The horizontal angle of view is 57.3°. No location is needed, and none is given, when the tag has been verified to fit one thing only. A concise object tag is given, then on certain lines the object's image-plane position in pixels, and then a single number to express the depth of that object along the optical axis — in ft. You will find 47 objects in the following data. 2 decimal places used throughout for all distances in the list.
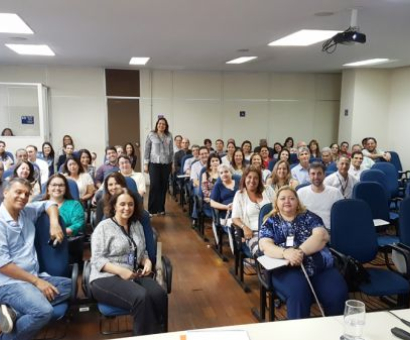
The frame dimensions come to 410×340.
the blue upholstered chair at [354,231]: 9.72
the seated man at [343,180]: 14.58
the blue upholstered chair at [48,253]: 8.65
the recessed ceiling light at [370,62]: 24.53
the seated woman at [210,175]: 16.71
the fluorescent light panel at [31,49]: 20.02
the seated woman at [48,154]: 22.87
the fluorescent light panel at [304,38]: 15.97
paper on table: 5.01
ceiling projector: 13.09
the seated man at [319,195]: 12.12
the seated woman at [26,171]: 14.07
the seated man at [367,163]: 21.27
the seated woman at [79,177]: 15.20
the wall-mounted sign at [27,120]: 28.53
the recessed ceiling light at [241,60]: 23.80
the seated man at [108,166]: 17.18
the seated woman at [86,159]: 17.81
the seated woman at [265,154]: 22.66
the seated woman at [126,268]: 7.79
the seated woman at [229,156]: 21.25
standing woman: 19.89
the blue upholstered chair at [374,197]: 12.69
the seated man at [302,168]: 16.96
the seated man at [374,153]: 24.10
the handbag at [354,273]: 8.79
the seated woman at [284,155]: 19.95
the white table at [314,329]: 5.15
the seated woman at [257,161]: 17.28
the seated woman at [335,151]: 25.18
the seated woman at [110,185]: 10.69
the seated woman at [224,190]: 14.25
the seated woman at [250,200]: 12.02
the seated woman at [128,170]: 15.64
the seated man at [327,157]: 22.08
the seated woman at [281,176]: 14.58
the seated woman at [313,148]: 28.30
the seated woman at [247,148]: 25.77
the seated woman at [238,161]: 18.71
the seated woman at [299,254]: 8.23
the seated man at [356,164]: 17.88
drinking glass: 5.04
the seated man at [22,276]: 7.30
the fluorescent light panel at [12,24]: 13.69
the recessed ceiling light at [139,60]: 24.02
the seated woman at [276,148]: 29.51
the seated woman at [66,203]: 11.33
